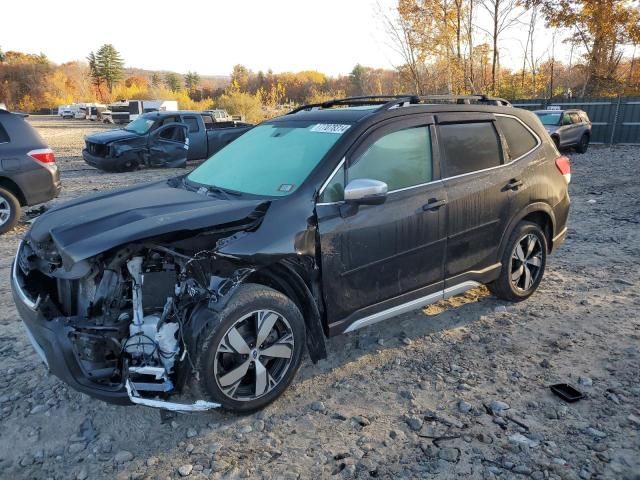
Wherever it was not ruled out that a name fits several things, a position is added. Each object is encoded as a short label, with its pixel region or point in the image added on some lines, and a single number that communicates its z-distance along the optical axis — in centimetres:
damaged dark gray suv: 278
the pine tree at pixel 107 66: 10012
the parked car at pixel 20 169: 716
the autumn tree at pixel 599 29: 2548
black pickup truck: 1262
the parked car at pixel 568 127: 1630
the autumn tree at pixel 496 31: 2467
